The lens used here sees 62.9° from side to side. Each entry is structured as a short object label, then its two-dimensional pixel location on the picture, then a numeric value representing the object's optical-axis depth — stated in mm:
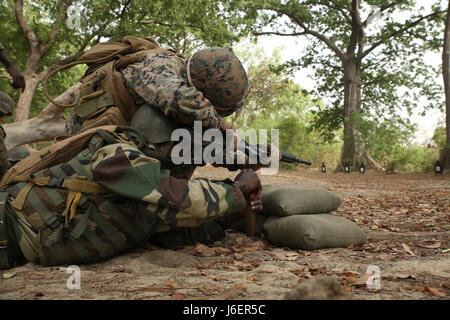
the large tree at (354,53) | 12938
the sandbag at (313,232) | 2527
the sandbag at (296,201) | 2869
